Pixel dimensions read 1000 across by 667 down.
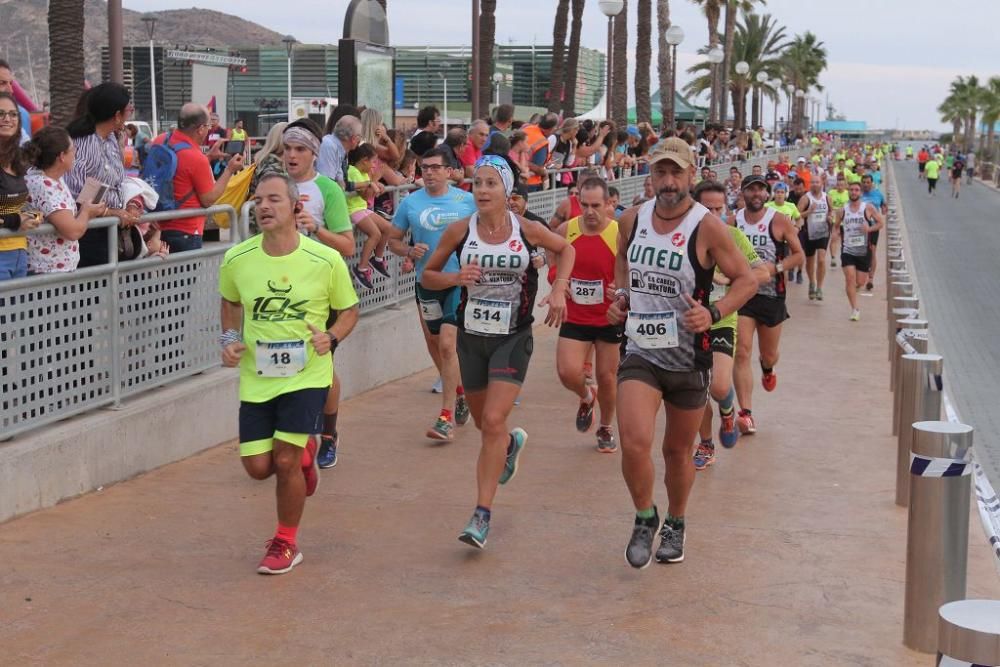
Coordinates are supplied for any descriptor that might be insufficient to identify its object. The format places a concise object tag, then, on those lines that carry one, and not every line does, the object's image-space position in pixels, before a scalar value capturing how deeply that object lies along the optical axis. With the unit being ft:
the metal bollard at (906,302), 38.86
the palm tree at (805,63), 381.81
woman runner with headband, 22.93
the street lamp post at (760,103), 290.11
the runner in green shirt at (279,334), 20.31
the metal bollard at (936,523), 17.62
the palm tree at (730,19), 213.66
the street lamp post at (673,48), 134.31
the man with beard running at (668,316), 20.75
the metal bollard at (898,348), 31.40
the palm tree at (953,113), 520.83
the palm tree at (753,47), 290.15
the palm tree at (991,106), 415.23
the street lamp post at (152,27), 130.31
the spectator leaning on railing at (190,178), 29.12
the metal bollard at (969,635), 10.96
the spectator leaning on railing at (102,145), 26.37
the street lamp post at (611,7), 91.35
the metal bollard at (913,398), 24.50
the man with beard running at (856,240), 62.59
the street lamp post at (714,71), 157.58
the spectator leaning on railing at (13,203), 22.77
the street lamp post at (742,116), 250.16
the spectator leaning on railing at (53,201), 23.81
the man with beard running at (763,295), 33.68
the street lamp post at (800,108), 362.94
